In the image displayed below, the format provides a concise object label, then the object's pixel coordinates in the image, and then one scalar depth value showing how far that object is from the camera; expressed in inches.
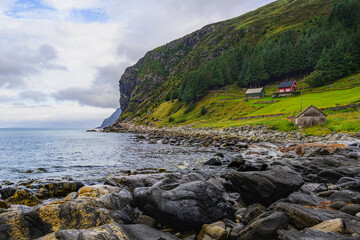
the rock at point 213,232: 273.1
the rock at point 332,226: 241.2
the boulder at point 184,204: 311.1
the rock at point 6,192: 489.8
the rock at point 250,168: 597.0
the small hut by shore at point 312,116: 1605.6
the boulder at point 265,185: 393.4
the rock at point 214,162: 866.8
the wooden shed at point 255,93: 4096.2
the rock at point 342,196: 370.5
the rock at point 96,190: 397.4
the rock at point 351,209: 299.6
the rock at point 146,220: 322.3
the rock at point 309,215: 274.4
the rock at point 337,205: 325.8
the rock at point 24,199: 434.1
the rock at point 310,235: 222.6
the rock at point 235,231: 271.7
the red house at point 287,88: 3736.0
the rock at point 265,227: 255.9
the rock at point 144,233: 258.8
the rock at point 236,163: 804.0
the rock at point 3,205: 362.5
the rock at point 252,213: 311.9
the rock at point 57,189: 506.6
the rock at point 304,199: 359.9
